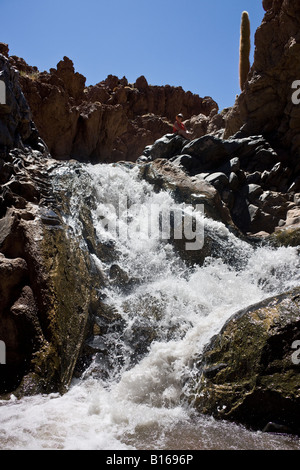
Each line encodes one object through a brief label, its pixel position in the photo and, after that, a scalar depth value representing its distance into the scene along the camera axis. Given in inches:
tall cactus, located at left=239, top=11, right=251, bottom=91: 669.3
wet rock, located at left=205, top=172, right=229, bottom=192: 427.2
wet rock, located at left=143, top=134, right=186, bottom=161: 542.6
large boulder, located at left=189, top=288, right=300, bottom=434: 124.0
